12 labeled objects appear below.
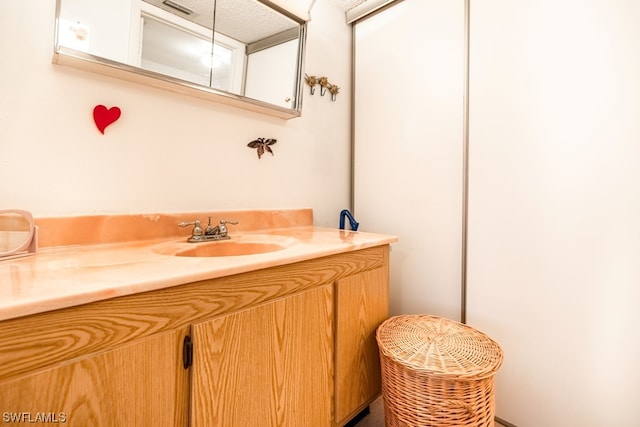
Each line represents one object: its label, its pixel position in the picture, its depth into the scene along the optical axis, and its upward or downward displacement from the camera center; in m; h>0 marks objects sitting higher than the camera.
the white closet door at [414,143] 1.40 +0.46
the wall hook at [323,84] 1.65 +0.82
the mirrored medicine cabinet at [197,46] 0.90 +0.67
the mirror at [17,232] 0.80 -0.06
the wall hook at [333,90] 1.71 +0.81
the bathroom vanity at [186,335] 0.49 -0.27
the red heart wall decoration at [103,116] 0.96 +0.35
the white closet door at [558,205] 0.98 +0.10
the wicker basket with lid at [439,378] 0.89 -0.50
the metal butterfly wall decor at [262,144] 1.38 +0.38
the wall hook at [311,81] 1.60 +0.81
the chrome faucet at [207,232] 1.09 -0.05
